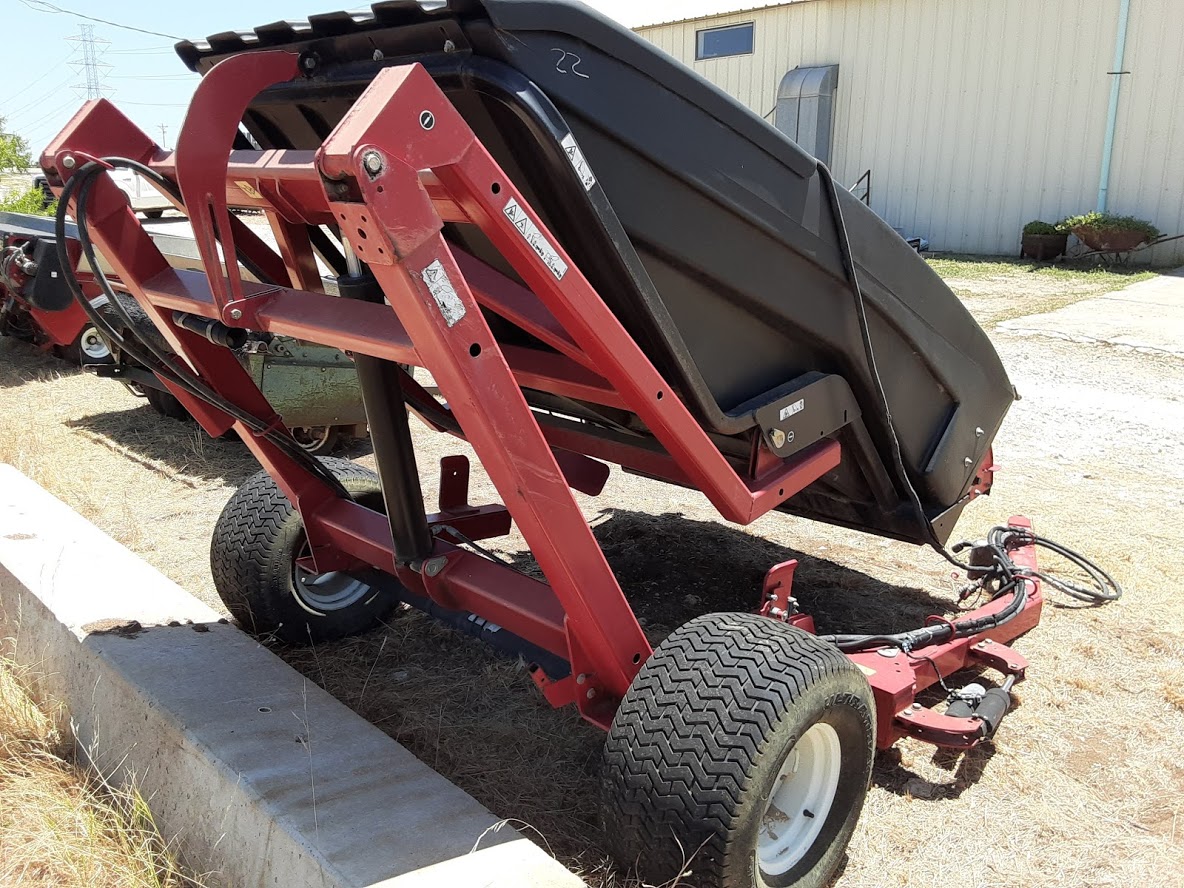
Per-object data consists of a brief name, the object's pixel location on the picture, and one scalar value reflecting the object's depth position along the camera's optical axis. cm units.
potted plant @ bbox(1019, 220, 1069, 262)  1562
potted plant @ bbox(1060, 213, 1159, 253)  1461
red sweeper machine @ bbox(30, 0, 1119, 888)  216
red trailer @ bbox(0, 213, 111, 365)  746
